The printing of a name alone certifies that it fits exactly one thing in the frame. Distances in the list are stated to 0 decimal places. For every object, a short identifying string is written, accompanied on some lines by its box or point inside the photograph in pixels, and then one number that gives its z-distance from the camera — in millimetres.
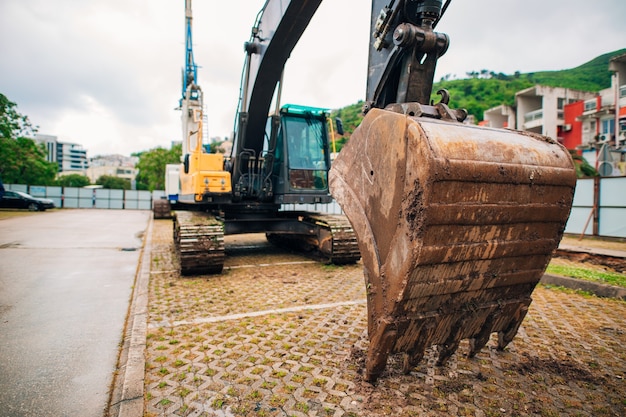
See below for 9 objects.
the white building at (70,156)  172488
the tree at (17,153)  31391
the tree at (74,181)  83925
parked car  26016
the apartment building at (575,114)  29672
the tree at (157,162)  51188
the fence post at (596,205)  12820
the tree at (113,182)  79938
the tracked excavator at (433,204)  2268
